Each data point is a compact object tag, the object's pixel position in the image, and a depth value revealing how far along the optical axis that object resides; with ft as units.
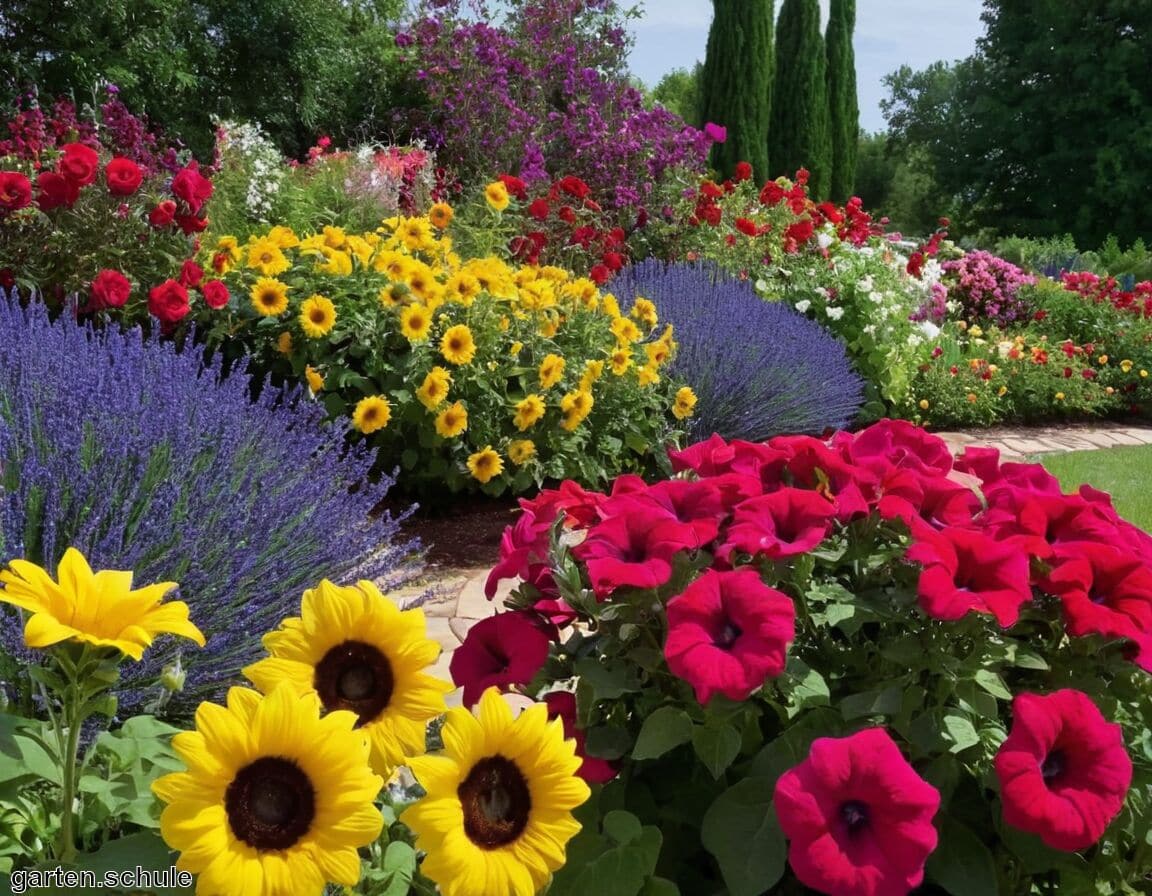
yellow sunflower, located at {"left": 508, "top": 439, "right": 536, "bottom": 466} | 12.25
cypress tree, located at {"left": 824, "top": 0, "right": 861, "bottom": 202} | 64.75
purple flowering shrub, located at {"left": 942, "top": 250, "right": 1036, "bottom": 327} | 32.96
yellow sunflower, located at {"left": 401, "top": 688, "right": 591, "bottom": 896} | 3.03
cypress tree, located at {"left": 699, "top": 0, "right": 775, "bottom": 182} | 53.11
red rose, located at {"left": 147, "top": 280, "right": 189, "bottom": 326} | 12.03
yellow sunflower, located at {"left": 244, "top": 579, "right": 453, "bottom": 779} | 3.36
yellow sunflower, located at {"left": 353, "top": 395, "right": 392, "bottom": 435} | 11.12
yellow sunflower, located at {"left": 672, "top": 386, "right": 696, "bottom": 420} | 13.32
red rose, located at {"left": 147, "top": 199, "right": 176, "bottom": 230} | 13.53
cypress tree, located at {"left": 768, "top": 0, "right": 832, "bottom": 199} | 60.70
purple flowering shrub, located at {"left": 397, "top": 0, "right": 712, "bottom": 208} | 27.32
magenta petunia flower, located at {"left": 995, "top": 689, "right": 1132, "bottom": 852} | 3.61
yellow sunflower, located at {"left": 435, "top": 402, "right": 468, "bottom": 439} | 11.59
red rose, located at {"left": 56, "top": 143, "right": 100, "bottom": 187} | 12.41
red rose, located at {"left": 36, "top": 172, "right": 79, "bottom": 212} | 12.50
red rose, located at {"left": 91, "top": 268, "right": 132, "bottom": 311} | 12.50
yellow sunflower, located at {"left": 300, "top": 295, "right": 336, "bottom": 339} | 11.69
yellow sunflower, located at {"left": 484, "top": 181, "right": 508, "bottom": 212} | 14.44
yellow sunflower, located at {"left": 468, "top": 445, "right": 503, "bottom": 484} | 11.90
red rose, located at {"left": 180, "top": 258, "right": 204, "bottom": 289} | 12.77
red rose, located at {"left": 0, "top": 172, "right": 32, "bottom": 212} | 12.36
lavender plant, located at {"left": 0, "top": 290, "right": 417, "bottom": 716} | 6.04
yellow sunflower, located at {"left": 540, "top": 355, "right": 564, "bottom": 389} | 12.07
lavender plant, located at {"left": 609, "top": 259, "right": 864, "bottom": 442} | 15.21
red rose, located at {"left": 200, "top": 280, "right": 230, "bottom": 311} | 12.32
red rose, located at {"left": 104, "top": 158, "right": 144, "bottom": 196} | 12.85
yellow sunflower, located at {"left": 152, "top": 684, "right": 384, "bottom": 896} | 2.79
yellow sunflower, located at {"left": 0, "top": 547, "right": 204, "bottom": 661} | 3.00
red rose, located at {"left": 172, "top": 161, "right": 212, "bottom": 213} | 13.23
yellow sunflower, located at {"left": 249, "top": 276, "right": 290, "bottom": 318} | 11.90
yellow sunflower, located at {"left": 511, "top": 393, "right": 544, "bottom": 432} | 12.01
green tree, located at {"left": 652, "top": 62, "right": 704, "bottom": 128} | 111.45
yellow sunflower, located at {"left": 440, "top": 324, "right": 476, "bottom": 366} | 11.71
